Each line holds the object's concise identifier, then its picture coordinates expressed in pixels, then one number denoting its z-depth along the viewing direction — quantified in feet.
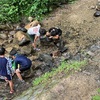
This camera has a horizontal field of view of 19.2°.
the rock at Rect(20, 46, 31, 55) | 36.40
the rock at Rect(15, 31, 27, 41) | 38.63
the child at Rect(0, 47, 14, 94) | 28.66
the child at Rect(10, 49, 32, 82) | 31.01
